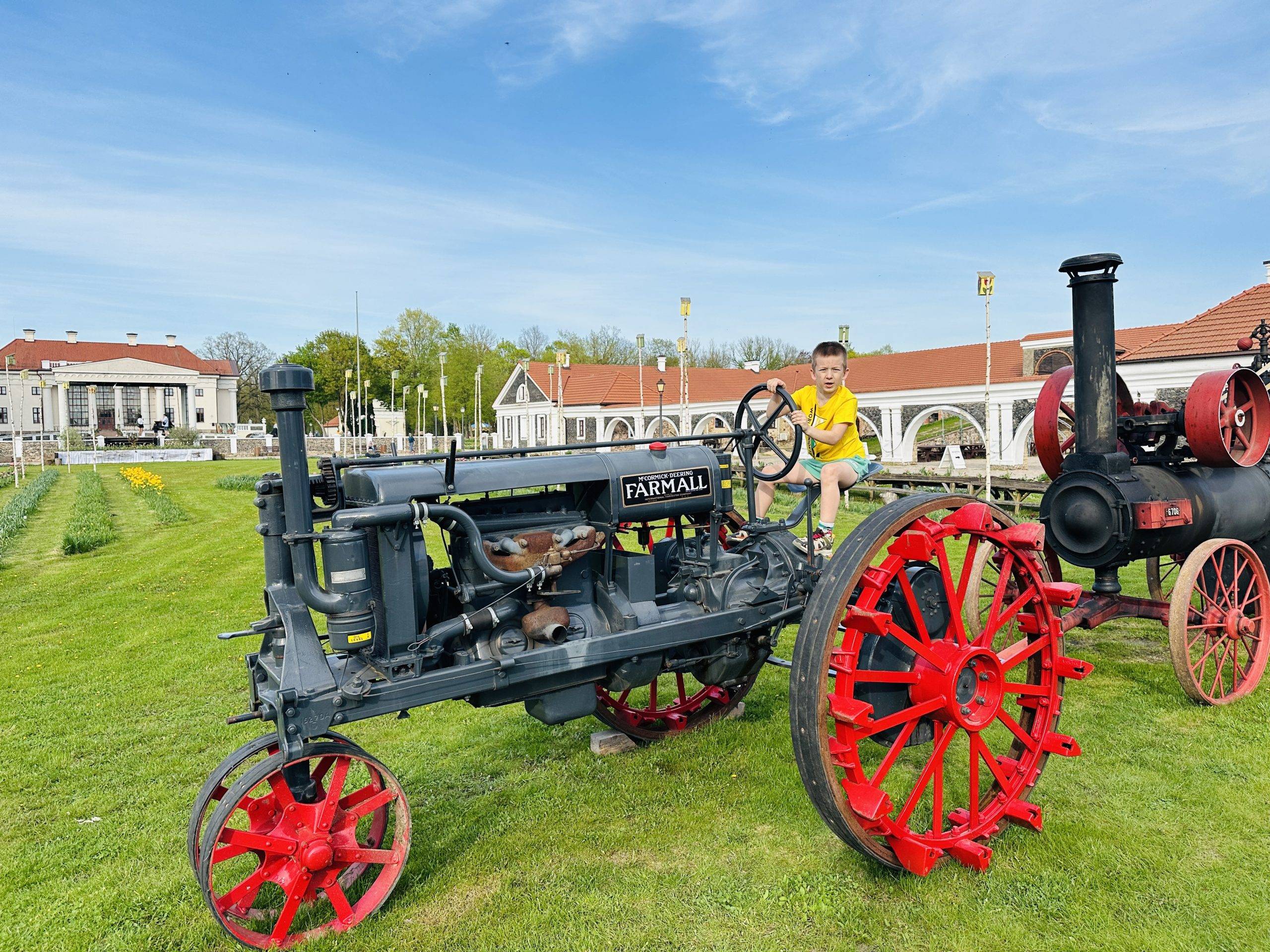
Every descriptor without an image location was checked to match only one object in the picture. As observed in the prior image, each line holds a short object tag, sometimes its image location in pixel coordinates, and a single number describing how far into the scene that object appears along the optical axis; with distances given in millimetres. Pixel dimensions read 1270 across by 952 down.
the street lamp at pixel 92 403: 77812
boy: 4453
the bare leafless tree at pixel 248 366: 87562
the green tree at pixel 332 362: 66312
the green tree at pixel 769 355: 75125
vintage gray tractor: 2922
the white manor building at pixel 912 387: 20969
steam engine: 5035
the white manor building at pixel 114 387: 76188
